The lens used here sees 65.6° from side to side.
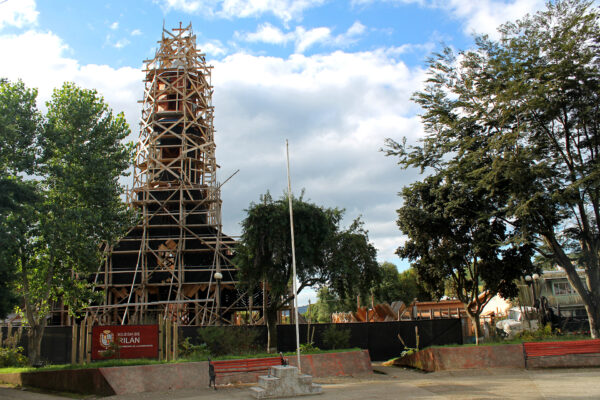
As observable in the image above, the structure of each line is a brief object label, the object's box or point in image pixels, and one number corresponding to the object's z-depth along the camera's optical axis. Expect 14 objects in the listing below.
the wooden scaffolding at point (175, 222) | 35.91
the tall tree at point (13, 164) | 17.23
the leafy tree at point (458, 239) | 24.83
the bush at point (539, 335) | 20.19
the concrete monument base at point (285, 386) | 13.38
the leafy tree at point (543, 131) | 20.98
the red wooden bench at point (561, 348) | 17.69
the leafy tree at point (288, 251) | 23.55
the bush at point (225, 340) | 18.56
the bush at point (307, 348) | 18.84
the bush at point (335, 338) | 20.33
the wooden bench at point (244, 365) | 15.91
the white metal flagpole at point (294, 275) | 17.06
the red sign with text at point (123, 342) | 17.22
